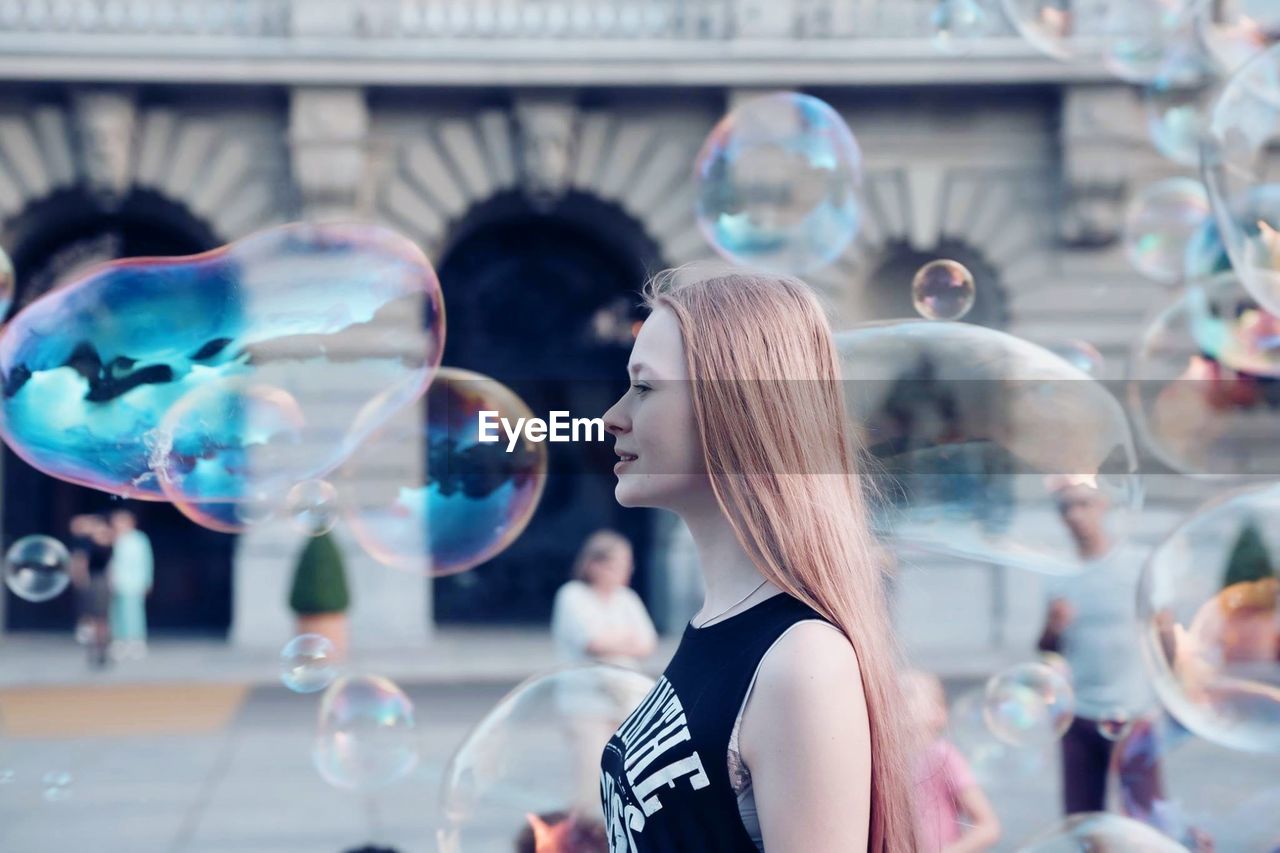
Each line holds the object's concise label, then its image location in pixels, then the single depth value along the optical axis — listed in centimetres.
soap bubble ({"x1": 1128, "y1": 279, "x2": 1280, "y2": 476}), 566
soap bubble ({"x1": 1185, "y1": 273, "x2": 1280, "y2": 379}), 561
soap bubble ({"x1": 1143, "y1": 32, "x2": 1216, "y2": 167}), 675
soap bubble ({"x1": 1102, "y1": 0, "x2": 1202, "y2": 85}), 618
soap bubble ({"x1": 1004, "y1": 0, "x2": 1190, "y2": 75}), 617
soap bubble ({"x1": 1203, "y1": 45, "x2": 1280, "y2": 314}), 446
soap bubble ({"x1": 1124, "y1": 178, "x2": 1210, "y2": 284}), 698
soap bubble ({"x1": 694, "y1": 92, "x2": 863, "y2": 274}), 555
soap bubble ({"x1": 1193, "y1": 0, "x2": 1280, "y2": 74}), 604
